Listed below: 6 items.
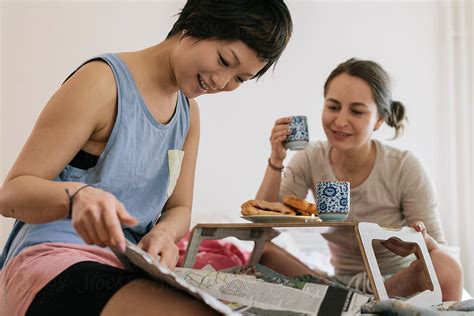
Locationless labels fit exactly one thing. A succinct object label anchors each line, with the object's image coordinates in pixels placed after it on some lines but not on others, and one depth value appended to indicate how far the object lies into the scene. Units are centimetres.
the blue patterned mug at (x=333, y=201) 137
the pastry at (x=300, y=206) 147
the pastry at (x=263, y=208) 142
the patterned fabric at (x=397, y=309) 90
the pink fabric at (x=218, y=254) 189
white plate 137
